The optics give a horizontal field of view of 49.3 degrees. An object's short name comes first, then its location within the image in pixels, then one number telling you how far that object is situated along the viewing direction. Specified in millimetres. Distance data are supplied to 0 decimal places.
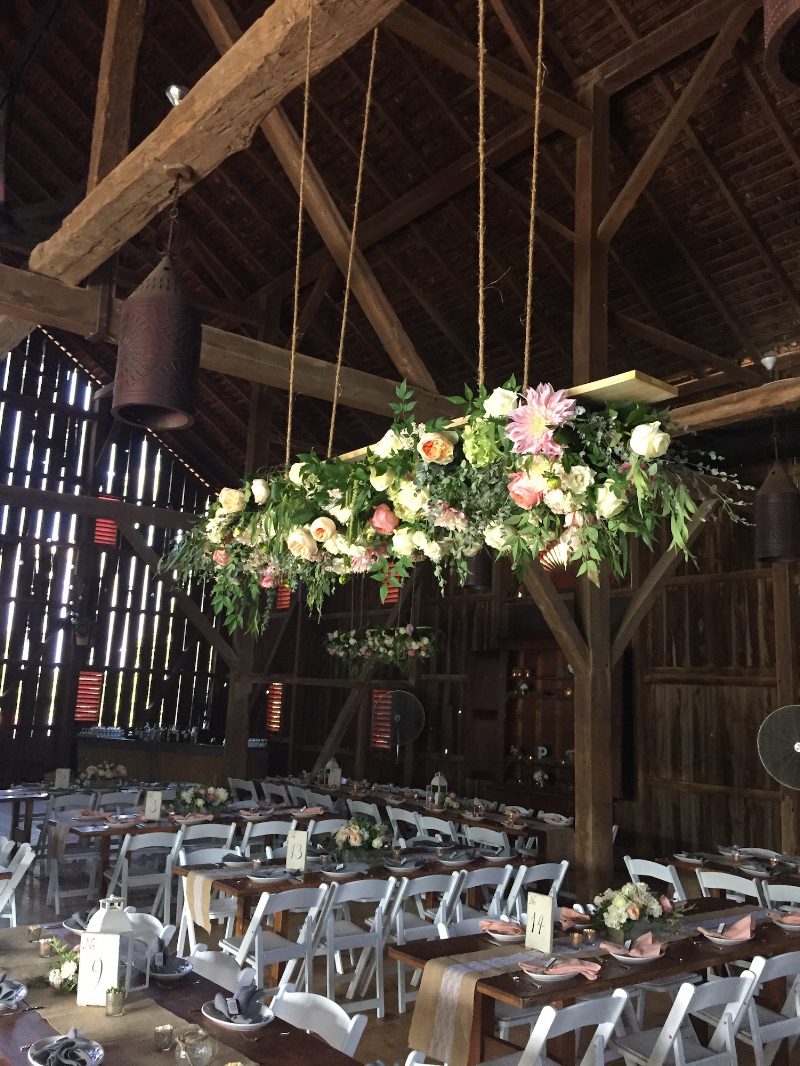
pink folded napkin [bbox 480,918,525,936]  4100
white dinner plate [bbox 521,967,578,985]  3510
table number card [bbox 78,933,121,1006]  2943
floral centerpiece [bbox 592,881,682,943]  4137
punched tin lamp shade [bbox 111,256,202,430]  3230
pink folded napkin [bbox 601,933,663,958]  3830
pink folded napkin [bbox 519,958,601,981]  3557
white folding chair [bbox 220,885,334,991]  4403
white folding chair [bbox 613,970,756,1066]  3238
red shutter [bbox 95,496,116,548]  15062
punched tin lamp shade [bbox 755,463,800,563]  6199
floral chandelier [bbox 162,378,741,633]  2705
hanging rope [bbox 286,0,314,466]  2725
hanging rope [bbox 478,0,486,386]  2838
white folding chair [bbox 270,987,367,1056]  2967
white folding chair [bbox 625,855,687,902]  5684
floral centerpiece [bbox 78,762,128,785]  9508
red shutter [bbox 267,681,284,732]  14961
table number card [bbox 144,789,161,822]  7074
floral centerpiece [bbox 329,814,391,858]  5586
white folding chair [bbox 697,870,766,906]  5445
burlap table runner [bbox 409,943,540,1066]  3467
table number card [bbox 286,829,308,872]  5269
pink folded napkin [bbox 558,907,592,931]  4277
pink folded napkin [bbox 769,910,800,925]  4535
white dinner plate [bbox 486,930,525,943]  4031
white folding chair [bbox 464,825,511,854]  6908
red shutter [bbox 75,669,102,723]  14797
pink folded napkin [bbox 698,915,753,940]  4195
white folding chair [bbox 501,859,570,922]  5508
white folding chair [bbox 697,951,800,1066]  3672
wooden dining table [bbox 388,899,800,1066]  3406
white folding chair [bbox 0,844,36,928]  4863
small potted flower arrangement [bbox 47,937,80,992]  3057
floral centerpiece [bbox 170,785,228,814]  7637
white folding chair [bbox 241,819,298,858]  6246
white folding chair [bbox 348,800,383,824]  8203
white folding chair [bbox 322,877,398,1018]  4672
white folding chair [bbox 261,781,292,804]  9742
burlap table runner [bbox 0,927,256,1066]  2596
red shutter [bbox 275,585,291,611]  14516
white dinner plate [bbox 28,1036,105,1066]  2410
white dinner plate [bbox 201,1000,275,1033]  2814
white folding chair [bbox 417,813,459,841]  6930
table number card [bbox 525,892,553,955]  3830
